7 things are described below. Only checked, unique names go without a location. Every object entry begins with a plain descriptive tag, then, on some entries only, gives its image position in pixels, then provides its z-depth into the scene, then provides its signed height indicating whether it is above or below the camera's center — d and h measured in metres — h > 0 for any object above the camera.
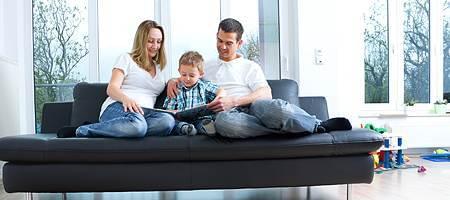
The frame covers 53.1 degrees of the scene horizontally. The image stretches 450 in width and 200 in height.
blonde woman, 1.99 +0.00
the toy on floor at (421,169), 3.21 -0.56
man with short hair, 1.92 -0.05
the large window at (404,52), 4.38 +0.39
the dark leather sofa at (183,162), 1.91 -0.30
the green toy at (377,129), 3.46 -0.29
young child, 2.28 +0.03
